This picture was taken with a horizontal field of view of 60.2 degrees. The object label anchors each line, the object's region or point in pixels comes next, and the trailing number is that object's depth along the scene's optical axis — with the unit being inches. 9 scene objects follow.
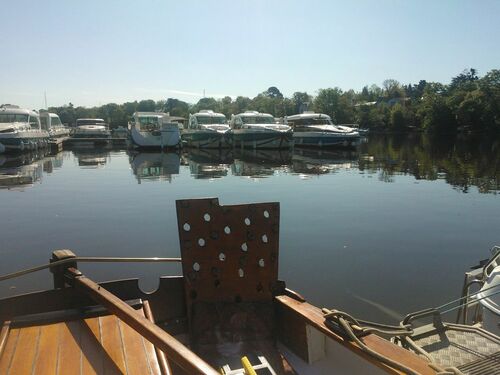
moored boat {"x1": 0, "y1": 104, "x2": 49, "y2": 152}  1531.7
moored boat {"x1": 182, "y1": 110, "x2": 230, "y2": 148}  1839.3
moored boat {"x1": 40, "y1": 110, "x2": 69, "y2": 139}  2439.5
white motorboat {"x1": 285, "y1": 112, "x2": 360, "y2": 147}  1811.0
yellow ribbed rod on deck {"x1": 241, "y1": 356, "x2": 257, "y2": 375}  122.3
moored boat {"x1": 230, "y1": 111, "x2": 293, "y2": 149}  1724.9
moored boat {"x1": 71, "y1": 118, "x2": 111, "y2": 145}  2373.3
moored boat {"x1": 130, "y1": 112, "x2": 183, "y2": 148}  1732.3
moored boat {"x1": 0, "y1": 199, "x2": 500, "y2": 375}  140.4
